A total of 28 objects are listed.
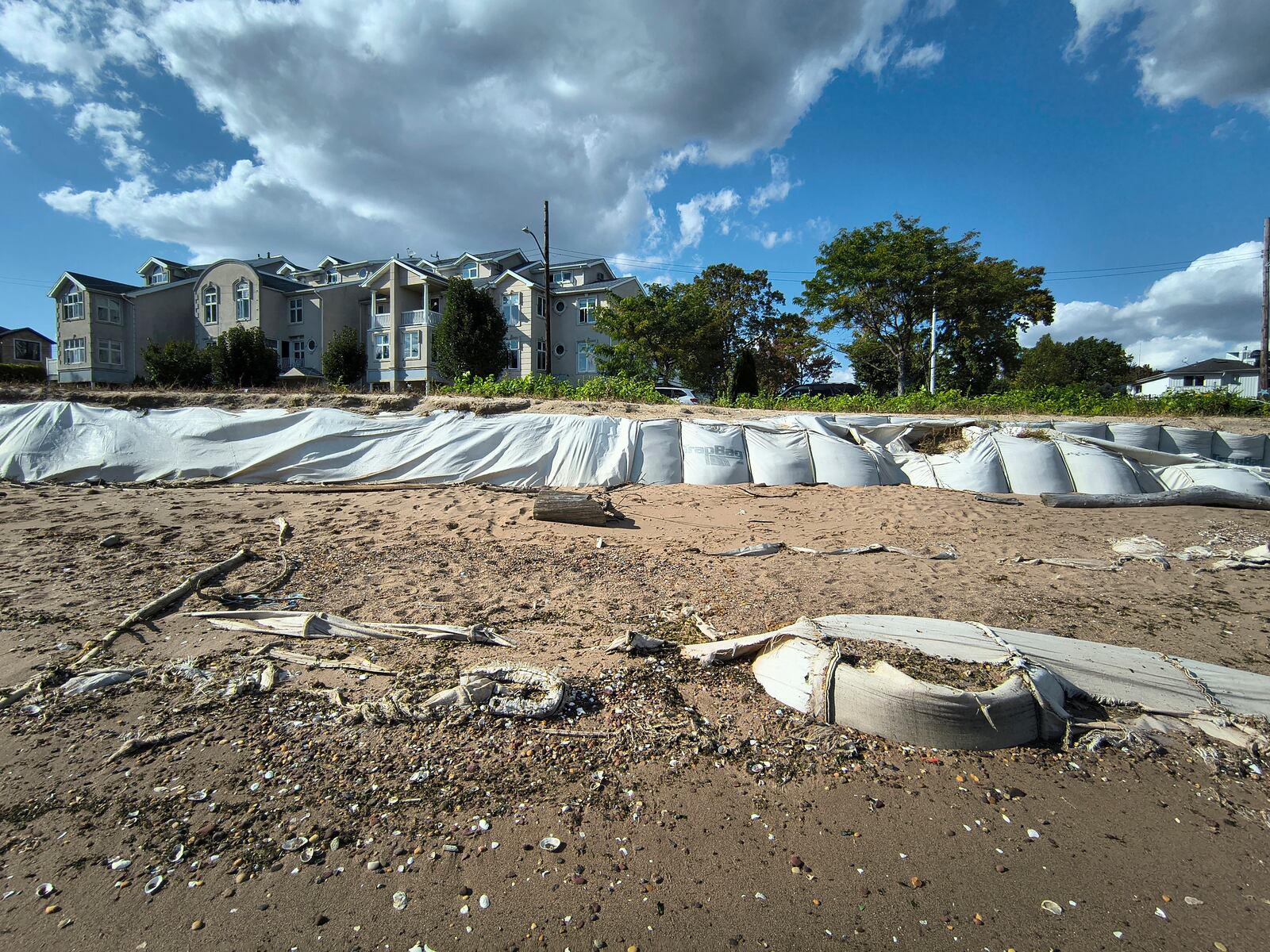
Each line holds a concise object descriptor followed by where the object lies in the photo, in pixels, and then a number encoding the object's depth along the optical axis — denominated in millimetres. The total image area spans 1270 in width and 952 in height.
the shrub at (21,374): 21078
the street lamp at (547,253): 22312
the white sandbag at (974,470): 9453
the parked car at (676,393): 19703
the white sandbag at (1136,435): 11656
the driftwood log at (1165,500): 8391
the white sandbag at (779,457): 9594
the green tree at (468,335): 24094
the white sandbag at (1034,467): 9438
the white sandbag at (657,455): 9477
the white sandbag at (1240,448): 12336
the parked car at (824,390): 23984
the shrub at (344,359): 26094
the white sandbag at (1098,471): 9281
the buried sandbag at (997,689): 2770
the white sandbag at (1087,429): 11428
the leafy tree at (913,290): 18984
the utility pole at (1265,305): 20656
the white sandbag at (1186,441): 12000
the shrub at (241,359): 25172
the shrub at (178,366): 24828
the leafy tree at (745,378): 24031
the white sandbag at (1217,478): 9203
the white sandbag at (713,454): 9477
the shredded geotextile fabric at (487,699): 2938
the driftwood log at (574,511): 7168
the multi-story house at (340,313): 30219
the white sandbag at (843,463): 9578
